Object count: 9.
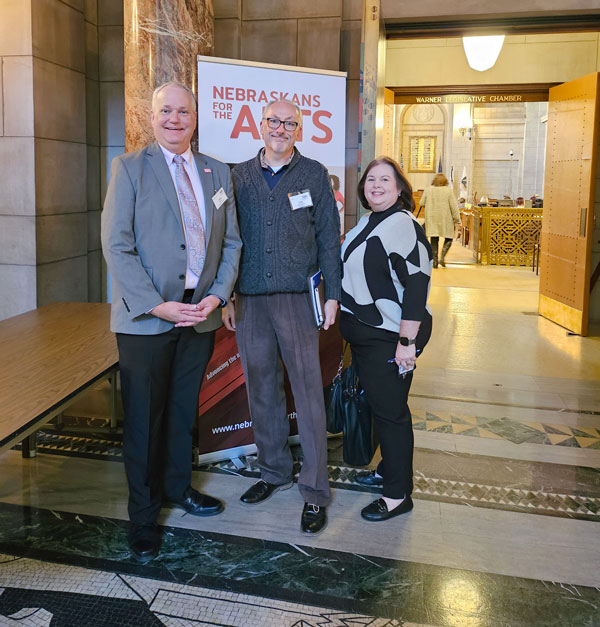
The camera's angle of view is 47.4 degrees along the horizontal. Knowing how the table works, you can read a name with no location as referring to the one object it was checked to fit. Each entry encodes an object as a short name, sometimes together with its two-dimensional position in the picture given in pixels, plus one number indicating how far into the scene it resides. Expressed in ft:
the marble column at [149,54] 12.18
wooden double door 20.92
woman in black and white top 8.42
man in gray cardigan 8.70
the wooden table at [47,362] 7.13
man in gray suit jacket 7.75
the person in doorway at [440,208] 36.58
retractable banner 10.68
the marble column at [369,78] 12.35
